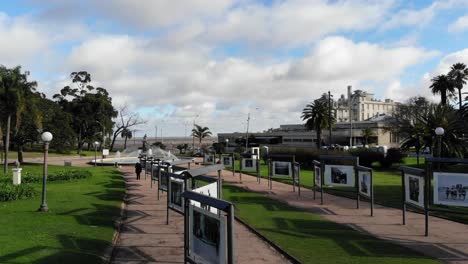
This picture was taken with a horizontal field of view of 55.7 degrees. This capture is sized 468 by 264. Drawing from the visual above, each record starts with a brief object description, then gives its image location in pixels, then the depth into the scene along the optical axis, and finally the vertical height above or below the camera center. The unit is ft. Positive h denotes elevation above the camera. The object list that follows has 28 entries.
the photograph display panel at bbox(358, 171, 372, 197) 56.24 -5.40
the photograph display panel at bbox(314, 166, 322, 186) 67.53 -5.36
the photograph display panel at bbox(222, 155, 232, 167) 123.65 -5.13
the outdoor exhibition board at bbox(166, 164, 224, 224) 37.06 -3.93
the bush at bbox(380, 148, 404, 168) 153.58 -5.62
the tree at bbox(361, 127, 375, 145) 351.60 +6.97
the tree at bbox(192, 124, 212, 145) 389.39 +8.67
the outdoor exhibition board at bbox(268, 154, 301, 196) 84.48 -5.24
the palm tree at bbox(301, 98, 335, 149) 230.68 +13.53
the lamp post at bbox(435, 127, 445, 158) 80.05 +1.96
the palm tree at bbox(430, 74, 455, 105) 243.40 +31.20
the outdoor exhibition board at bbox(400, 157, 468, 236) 39.88 -4.37
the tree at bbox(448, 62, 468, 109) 260.09 +40.32
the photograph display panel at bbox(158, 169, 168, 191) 61.30 -5.62
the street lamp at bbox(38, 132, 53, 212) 52.65 -3.42
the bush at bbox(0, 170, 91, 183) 90.32 -7.48
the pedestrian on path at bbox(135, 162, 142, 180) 108.68 -6.73
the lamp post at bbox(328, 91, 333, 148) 230.70 +13.83
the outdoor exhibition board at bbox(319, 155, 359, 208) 63.98 -4.79
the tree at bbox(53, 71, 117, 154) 295.69 +21.38
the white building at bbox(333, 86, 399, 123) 595.88 +48.68
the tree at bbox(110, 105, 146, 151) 341.08 +10.59
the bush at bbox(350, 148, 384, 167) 154.47 -4.98
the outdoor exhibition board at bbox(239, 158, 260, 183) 106.00 -5.36
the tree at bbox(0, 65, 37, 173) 133.80 +13.78
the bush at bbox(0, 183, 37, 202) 61.52 -7.27
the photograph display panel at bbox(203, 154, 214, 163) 151.84 -5.85
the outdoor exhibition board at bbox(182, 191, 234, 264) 21.08 -4.78
